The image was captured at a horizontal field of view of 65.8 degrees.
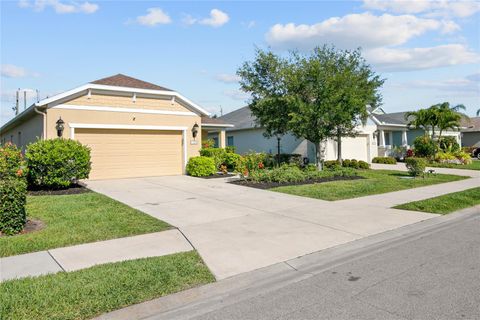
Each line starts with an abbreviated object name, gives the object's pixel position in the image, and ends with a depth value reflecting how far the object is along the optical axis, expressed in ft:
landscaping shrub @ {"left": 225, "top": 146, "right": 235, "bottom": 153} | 71.17
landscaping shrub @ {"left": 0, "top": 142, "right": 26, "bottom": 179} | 36.17
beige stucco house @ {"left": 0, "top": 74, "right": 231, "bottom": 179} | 49.03
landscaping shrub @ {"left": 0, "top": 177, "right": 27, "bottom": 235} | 22.36
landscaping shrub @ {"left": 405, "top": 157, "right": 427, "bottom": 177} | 55.67
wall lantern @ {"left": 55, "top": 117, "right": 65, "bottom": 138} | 47.32
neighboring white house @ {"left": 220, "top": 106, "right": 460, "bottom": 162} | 79.41
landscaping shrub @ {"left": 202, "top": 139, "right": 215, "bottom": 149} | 70.48
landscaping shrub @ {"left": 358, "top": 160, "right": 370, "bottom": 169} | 74.64
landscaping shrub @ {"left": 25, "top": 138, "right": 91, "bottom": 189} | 39.83
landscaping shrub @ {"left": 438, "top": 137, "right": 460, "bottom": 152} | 95.61
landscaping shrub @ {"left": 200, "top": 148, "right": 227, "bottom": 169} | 61.95
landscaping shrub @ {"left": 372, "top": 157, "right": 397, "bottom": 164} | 89.15
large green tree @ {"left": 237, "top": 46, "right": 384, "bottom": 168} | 52.95
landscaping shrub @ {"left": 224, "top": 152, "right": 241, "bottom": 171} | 64.80
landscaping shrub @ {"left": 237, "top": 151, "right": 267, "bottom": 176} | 51.59
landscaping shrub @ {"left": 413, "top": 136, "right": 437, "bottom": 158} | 89.35
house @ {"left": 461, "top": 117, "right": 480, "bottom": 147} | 139.85
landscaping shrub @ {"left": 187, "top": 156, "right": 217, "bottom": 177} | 56.13
